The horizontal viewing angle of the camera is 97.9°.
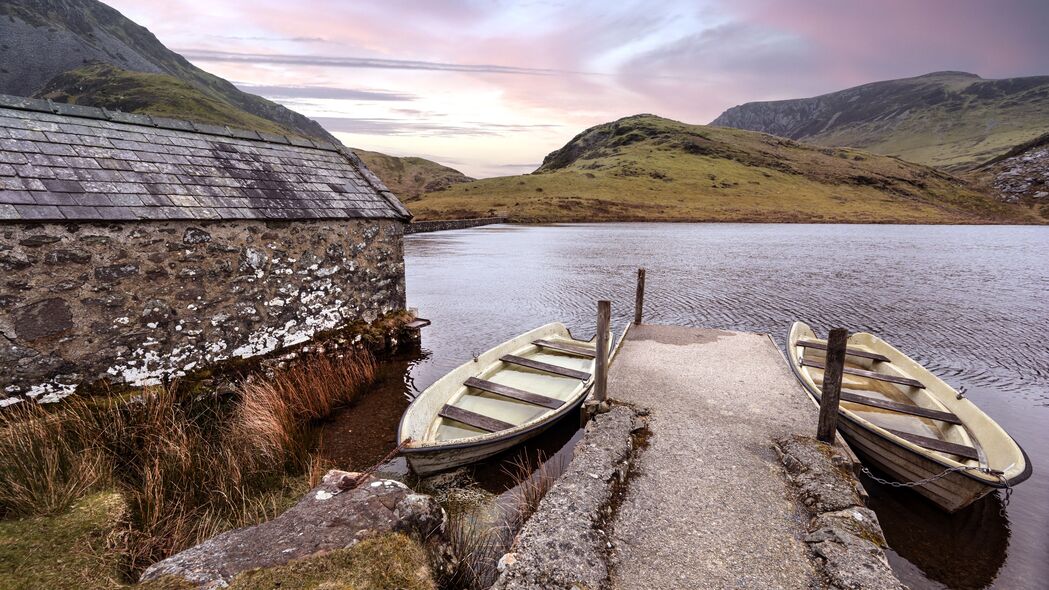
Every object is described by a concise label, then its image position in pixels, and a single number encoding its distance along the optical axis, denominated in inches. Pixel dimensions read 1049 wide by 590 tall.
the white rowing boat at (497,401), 256.7
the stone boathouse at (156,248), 245.0
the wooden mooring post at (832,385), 241.9
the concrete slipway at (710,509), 158.7
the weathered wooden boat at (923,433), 230.7
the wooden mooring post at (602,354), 292.0
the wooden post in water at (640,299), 515.0
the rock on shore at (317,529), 134.5
